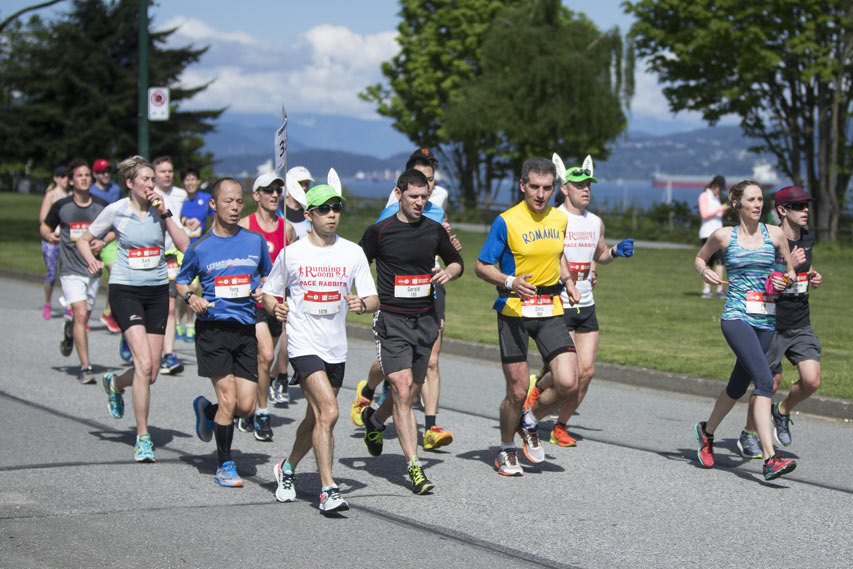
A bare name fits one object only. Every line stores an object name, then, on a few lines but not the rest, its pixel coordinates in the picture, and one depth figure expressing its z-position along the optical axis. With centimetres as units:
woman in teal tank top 1463
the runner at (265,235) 1742
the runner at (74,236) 2212
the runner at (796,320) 1559
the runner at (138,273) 1569
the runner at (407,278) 1422
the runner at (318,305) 1265
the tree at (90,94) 13112
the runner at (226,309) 1403
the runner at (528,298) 1445
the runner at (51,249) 3093
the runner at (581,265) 1645
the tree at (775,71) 6347
